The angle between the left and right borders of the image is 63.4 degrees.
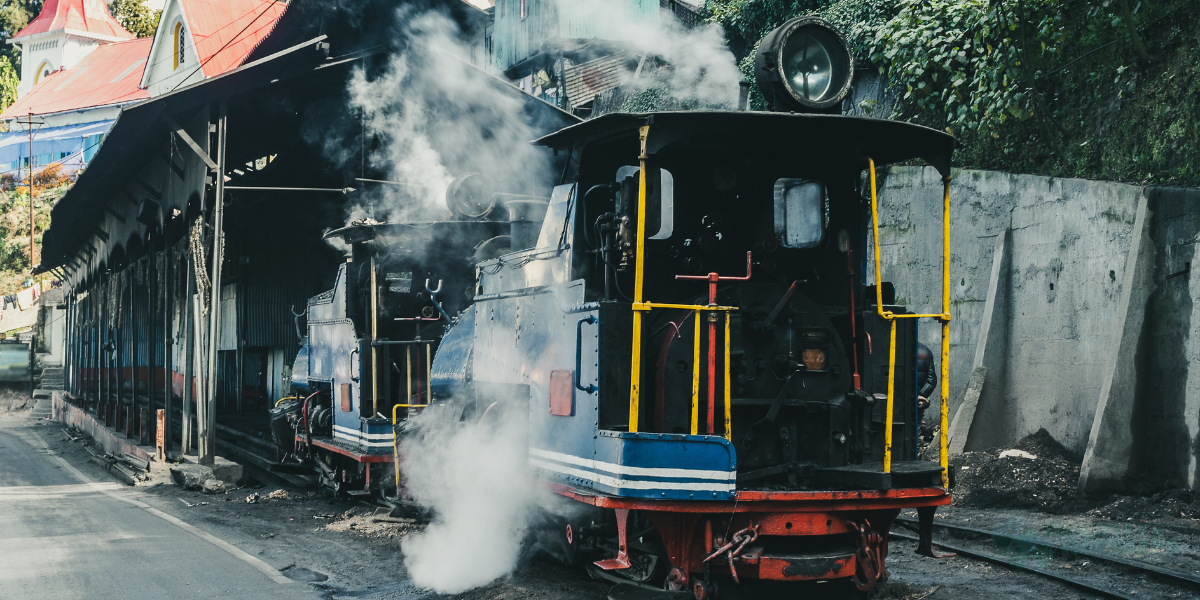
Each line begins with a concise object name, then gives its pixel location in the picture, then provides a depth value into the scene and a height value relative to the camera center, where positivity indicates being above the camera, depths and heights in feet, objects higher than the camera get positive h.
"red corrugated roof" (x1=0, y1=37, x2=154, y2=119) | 169.07 +43.75
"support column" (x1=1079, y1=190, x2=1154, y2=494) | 32.30 -2.13
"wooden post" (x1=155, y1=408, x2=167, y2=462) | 49.96 -6.01
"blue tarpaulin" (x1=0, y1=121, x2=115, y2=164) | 169.99 +31.61
